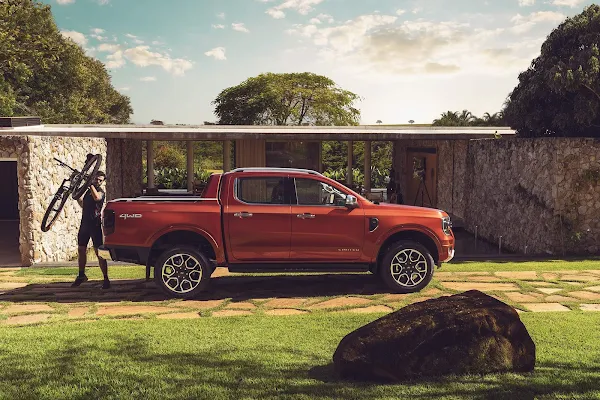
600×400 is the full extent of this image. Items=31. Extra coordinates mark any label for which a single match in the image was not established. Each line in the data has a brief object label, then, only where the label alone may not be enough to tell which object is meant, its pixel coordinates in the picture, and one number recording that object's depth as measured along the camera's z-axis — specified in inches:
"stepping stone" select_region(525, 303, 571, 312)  281.6
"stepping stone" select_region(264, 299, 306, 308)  294.3
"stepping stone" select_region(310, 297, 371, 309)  291.7
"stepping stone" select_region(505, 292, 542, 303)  299.2
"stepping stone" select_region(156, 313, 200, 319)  272.6
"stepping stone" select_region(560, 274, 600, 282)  350.9
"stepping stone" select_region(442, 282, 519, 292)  327.0
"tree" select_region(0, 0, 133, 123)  1086.4
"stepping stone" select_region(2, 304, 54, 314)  282.4
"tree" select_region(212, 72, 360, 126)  2089.1
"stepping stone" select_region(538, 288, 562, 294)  319.3
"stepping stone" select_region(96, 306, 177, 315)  281.1
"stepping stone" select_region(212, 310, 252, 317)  276.2
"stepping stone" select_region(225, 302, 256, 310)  289.9
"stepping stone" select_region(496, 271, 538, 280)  360.2
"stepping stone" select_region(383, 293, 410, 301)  305.6
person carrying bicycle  330.6
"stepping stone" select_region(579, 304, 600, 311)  283.0
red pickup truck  308.2
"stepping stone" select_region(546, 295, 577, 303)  300.8
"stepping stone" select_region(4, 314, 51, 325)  263.1
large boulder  180.7
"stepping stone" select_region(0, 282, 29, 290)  339.3
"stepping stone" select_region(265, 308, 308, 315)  278.4
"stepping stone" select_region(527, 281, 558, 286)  339.0
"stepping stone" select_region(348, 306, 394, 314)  278.1
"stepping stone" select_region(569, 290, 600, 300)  305.4
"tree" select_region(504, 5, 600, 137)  465.1
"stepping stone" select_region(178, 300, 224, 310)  295.0
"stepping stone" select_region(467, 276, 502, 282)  351.9
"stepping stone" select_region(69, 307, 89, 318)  276.4
